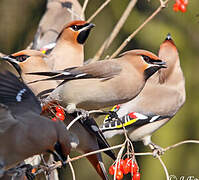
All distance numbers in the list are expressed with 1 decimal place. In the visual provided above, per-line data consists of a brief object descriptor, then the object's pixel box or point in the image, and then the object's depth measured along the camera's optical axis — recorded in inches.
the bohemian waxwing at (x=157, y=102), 356.8
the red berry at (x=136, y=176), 247.6
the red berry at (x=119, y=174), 246.9
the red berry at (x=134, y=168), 242.3
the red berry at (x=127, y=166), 247.0
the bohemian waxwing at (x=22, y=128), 223.5
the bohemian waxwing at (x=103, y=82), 271.0
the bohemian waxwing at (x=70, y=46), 323.9
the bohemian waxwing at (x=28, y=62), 291.7
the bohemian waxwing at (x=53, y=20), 432.1
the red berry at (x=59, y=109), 257.3
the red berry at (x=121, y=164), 248.7
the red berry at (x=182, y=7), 306.5
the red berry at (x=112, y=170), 254.9
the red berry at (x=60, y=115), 254.4
